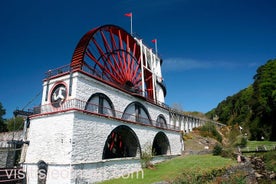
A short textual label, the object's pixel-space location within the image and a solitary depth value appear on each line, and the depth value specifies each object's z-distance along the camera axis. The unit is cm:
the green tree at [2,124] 3935
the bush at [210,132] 4000
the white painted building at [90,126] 1169
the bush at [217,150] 2081
